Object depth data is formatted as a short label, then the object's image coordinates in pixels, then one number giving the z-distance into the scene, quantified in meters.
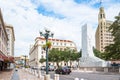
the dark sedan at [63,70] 15.75
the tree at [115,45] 17.05
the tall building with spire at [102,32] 54.07
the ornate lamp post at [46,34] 8.98
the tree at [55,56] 35.45
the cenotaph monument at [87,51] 22.15
